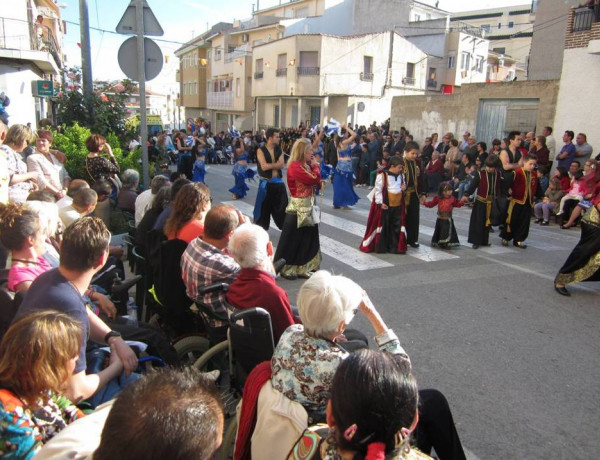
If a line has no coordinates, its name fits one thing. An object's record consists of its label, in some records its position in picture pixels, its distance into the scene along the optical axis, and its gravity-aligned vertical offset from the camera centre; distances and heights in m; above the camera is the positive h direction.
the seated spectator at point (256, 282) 3.06 -1.03
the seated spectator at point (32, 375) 1.85 -1.01
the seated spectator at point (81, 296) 2.52 -0.95
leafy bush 8.45 -0.68
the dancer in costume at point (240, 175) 12.46 -1.42
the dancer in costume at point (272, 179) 7.96 -0.97
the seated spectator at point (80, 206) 4.97 -0.94
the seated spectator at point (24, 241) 3.12 -0.83
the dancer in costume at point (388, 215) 7.80 -1.43
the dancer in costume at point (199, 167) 13.14 -1.35
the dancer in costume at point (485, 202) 8.32 -1.24
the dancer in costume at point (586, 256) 5.79 -1.45
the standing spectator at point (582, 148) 12.26 -0.41
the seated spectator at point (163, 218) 4.64 -0.97
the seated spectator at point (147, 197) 5.69 -0.97
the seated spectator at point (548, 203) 10.98 -1.60
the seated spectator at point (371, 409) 1.62 -0.94
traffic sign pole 6.31 +0.64
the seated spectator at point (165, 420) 1.28 -0.81
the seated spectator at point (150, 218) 4.77 -1.03
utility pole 9.58 +1.05
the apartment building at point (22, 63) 17.39 +1.72
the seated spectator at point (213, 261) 3.41 -1.01
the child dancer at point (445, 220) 8.20 -1.54
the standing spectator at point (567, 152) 12.22 -0.51
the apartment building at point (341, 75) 32.00 +3.12
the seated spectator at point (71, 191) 5.22 -0.87
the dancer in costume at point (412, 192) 7.95 -1.10
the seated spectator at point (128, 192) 6.93 -1.10
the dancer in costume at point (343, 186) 11.79 -1.52
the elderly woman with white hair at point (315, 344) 2.28 -1.06
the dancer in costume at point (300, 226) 6.56 -1.40
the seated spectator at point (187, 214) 4.14 -0.82
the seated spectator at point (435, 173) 14.75 -1.40
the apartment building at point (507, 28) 50.06 +11.45
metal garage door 15.55 +0.37
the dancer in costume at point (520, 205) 8.25 -1.25
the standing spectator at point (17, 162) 5.91 -0.65
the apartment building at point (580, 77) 12.91 +1.44
